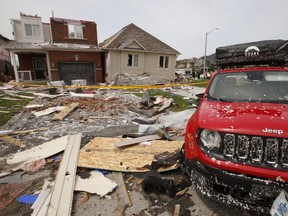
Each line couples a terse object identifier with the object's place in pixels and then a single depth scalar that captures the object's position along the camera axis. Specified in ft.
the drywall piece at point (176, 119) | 20.71
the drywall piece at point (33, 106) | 29.61
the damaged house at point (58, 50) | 65.92
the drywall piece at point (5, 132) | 18.57
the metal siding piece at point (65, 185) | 8.30
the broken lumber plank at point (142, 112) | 25.80
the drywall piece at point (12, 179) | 11.30
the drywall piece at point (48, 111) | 25.76
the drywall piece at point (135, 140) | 14.68
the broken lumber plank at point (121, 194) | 8.89
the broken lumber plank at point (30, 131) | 19.15
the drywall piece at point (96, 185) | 9.90
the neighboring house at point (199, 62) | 202.35
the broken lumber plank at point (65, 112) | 23.91
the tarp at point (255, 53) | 12.21
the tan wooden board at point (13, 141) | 16.37
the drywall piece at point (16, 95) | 39.74
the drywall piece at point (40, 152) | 13.54
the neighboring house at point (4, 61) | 90.49
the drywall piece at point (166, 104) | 27.79
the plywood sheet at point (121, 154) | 11.95
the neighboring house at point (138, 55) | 70.28
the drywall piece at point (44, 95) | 39.01
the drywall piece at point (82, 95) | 38.40
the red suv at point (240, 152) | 6.52
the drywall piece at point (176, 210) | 8.20
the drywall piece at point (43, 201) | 8.48
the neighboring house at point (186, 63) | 231.67
